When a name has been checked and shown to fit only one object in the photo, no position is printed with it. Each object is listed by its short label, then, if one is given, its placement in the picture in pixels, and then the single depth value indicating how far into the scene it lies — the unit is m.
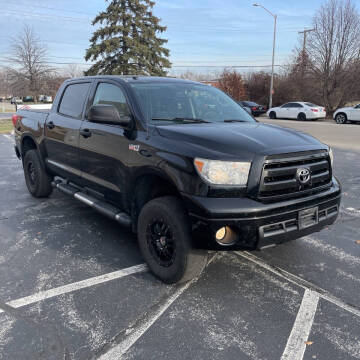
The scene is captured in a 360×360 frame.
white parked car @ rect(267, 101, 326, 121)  26.52
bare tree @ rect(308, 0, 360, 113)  30.00
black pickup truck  2.85
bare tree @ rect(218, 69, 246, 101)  40.16
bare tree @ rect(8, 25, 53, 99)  44.25
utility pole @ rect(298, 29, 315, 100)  32.49
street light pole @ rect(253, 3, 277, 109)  33.69
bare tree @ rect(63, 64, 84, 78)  64.04
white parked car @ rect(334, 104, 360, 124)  23.20
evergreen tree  35.38
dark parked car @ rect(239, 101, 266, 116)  32.31
